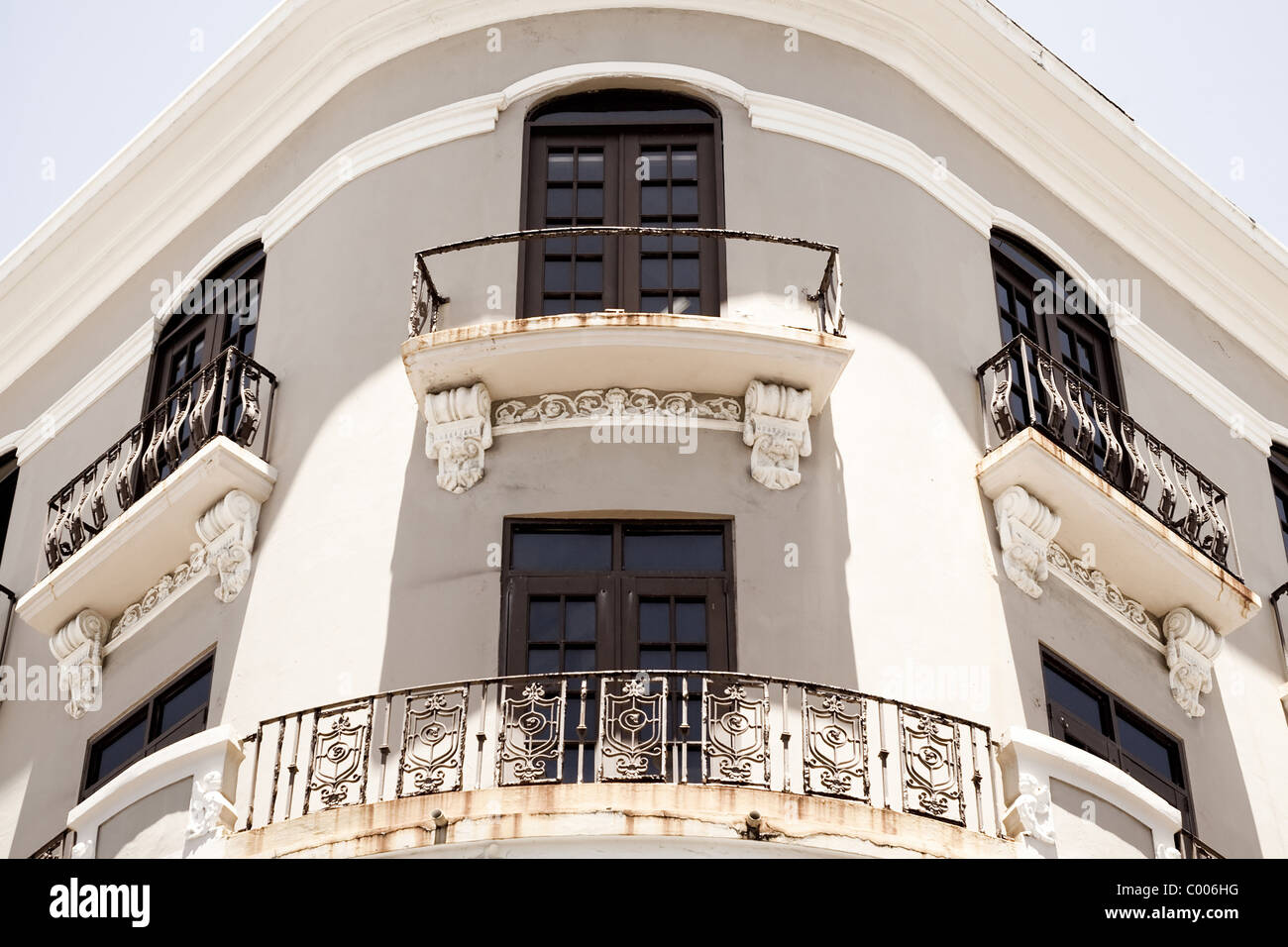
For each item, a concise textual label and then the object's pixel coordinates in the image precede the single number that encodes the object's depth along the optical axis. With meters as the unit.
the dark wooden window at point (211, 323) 19.30
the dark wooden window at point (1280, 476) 21.11
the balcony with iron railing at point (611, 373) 16.39
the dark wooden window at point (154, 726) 16.67
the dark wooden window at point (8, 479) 21.52
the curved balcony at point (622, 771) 13.71
